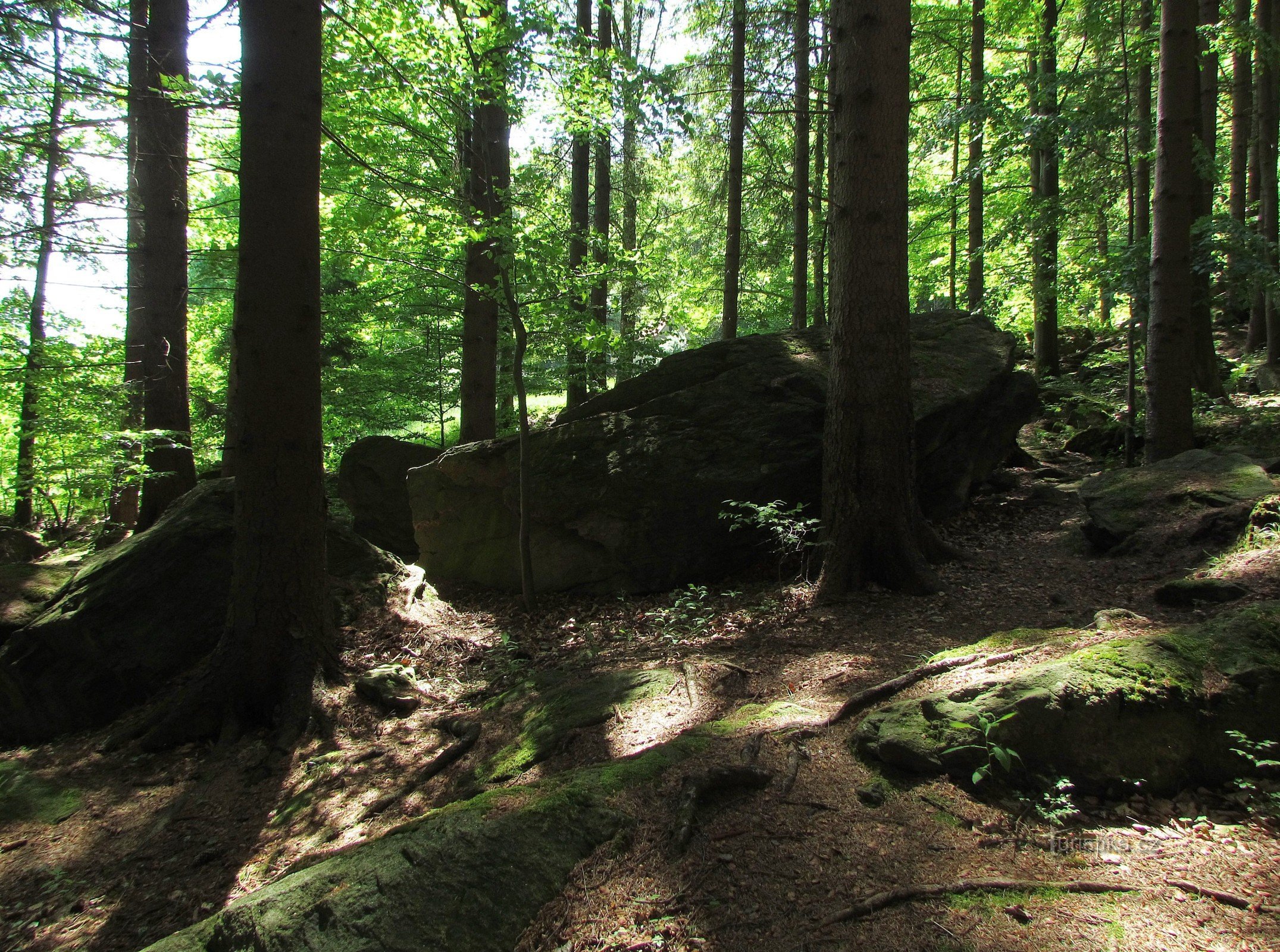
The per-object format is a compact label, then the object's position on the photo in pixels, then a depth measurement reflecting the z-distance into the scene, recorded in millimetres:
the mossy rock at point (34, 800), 4746
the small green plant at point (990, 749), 2852
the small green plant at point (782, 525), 6863
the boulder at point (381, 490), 11648
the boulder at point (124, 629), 6059
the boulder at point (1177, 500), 6348
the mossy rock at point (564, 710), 4328
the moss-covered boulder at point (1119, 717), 2877
